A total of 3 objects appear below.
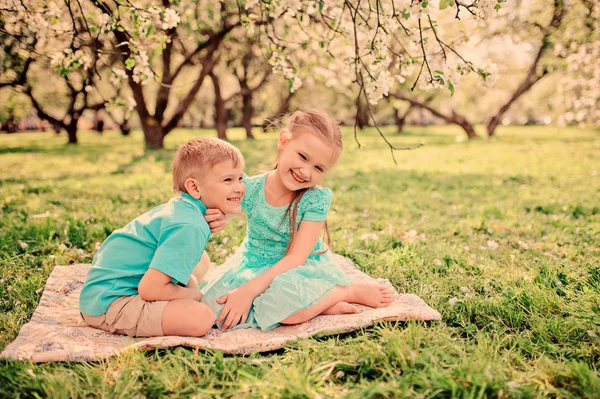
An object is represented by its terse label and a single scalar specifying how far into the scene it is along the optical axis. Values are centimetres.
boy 229
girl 260
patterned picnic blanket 219
